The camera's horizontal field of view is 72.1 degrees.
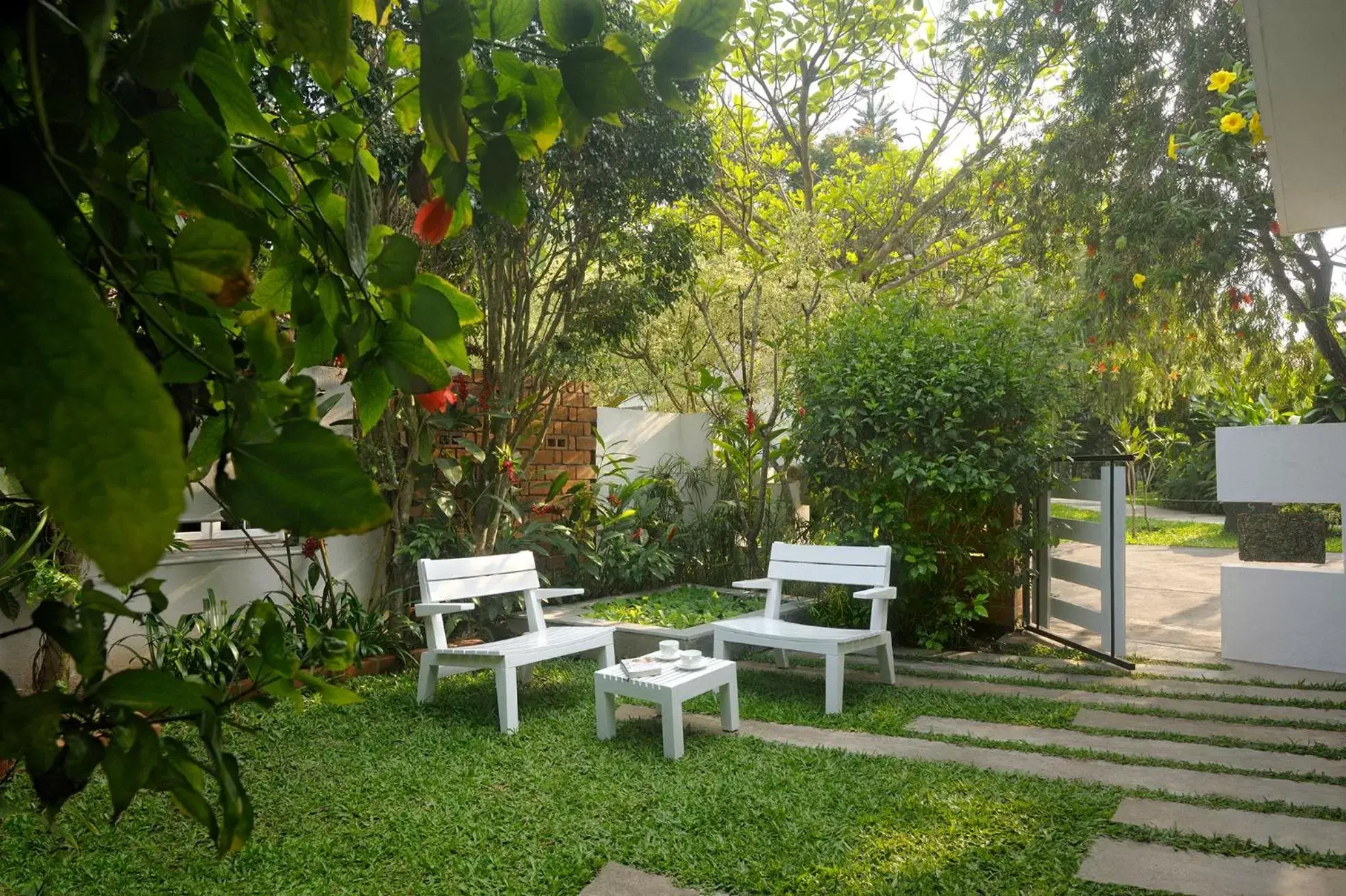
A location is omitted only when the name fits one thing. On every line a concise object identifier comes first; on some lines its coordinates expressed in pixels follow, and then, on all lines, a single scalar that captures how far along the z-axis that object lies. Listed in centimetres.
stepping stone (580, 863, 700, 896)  275
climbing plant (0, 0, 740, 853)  19
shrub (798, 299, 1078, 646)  580
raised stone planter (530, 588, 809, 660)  561
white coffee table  398
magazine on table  421
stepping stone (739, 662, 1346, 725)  454
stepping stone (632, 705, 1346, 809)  349
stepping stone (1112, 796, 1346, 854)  303
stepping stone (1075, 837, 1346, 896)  270
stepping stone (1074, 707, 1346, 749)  414
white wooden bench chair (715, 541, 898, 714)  477
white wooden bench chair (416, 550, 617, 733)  442
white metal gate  564
